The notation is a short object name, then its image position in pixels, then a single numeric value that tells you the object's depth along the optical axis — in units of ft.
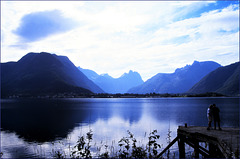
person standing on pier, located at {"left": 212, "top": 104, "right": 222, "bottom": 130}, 73.90
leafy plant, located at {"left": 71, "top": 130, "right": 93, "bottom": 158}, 41.82
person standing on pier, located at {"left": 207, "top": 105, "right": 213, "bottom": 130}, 75.03
